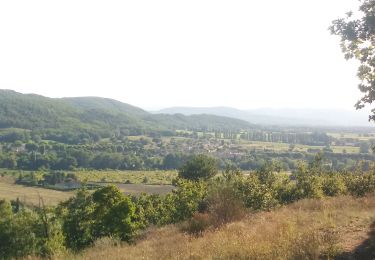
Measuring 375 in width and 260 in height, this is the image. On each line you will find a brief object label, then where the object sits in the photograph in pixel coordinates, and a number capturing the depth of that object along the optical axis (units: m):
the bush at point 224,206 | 13.18
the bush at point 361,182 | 26.20
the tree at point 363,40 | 10.94
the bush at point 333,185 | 34.28
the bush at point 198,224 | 12.62
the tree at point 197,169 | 77.69
